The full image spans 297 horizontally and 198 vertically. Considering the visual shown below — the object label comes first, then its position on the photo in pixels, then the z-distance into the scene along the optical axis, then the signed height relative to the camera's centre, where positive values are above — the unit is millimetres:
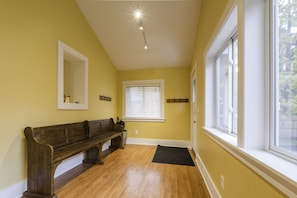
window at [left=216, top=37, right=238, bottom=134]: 1465 +202
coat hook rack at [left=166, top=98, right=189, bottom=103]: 3645 +85
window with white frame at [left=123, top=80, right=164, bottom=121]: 3813 +82
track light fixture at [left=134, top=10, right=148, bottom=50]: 2449 +1740
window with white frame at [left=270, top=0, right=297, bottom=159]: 710 +157
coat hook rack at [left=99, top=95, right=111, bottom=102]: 3210 +118
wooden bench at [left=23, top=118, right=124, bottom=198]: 1537 -697
